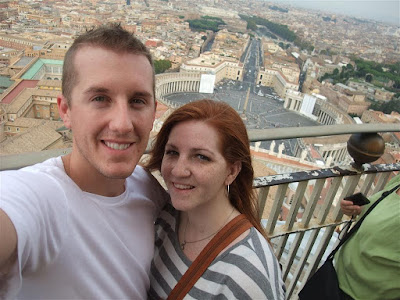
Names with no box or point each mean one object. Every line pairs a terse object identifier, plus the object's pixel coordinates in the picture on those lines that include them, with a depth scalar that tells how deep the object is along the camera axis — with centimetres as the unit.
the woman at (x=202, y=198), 84
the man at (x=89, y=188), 65
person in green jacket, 112
